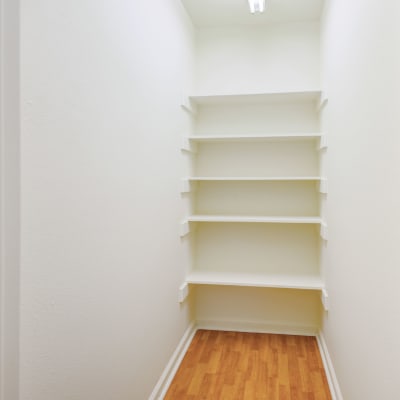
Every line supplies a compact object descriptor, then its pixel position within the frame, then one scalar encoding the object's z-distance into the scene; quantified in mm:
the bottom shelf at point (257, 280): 2816
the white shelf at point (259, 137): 2814
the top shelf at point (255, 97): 2859
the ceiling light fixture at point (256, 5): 2531
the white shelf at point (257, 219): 2818
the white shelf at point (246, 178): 2803
